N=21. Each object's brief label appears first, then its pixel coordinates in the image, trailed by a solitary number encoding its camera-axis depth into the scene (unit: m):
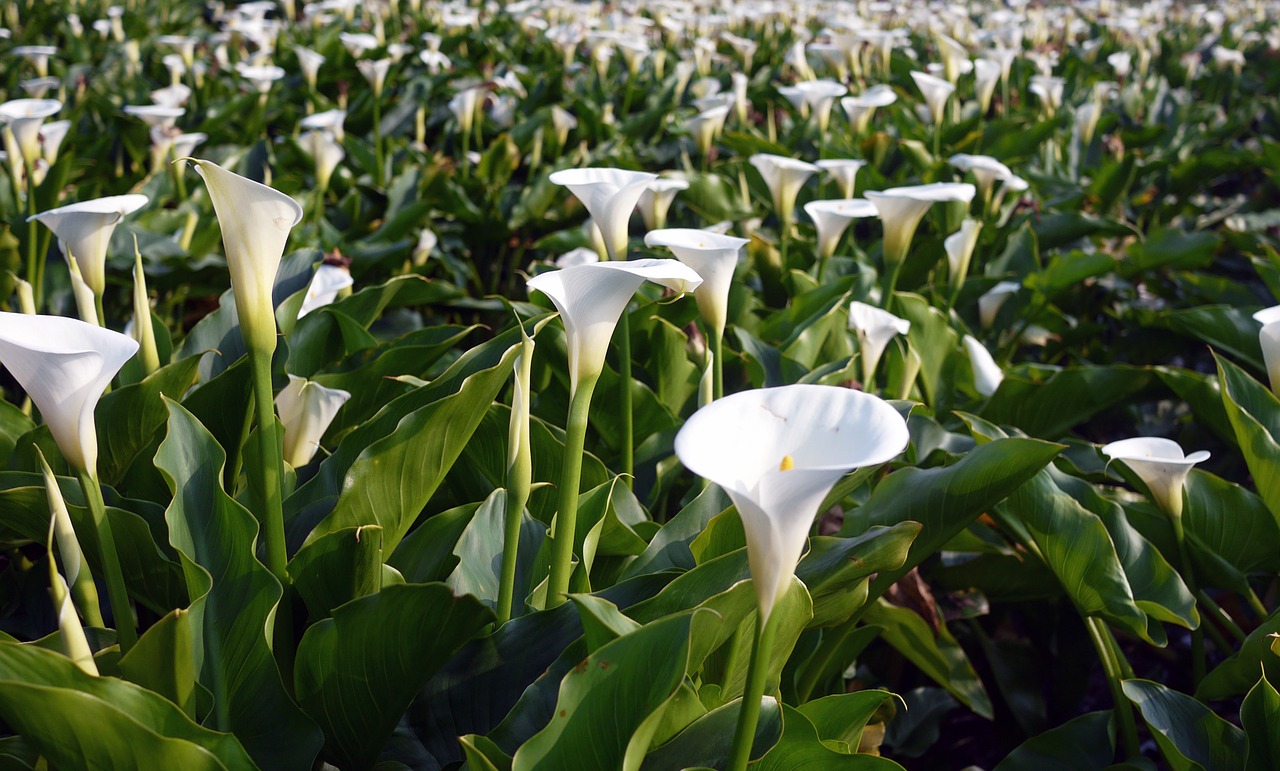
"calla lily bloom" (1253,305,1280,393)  1.31
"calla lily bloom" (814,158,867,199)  2.08
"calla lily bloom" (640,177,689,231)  1.90
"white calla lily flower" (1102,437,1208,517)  1.27
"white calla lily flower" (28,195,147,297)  1.19
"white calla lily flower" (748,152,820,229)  1.93
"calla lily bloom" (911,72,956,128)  2.83
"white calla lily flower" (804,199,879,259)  1.72
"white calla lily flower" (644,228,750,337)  1.18
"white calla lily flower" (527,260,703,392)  0.84
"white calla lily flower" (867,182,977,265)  1.64
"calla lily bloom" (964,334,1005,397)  1.83
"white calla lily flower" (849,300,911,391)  1.57
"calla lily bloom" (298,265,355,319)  1.65
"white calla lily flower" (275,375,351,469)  1.28
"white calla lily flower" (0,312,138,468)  0.79
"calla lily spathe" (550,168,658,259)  1.17
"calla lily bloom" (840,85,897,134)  2.46
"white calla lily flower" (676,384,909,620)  0.67
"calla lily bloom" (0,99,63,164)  1.81
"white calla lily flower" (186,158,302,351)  0.83
